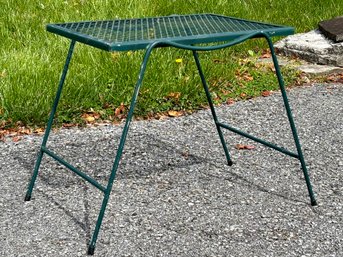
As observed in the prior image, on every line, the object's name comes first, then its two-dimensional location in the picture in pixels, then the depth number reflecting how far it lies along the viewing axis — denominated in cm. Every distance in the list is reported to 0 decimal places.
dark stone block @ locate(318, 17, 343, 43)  633
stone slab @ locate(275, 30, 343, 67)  628
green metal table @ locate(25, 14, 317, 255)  302
